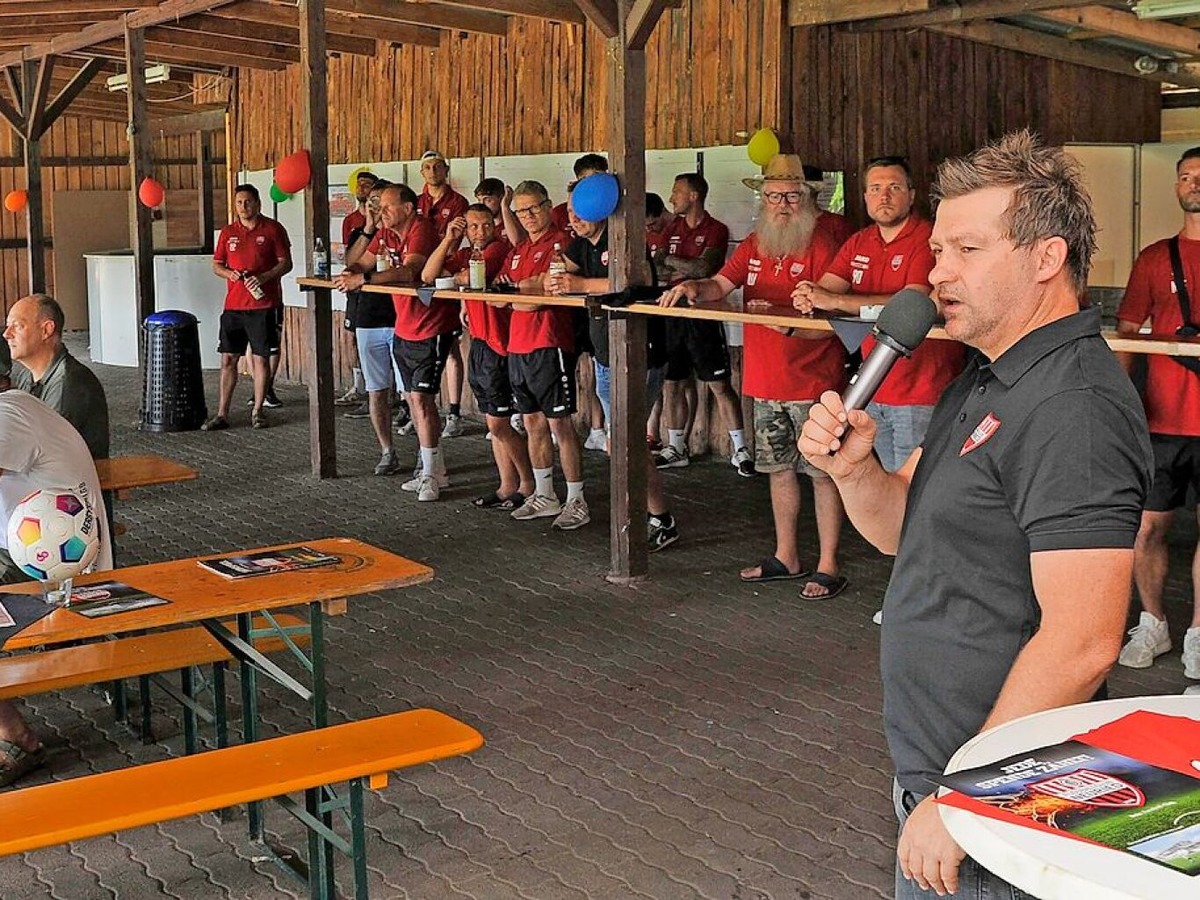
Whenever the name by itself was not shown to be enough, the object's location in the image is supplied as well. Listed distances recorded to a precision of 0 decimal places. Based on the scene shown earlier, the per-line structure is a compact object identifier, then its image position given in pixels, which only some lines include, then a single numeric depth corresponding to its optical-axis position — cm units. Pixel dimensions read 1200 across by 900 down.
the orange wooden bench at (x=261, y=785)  283
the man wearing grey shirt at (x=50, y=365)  503
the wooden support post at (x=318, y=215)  884
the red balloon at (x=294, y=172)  860
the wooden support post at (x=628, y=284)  653
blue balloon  639
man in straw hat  614
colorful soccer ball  343
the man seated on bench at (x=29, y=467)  423
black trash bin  1095
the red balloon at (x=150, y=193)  1134
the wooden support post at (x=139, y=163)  1154
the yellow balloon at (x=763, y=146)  859
